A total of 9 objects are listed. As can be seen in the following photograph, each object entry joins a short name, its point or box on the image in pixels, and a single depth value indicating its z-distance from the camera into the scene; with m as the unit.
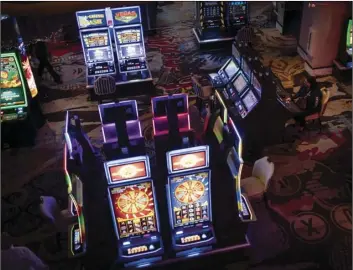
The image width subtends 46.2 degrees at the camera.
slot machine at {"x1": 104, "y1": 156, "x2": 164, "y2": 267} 4.57
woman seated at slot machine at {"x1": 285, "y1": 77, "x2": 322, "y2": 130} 7.71
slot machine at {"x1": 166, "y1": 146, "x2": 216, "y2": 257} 4.67
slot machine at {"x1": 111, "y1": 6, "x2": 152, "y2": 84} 9.58
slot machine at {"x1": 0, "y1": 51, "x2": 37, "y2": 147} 8.07
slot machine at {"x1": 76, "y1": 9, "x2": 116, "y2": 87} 9.50
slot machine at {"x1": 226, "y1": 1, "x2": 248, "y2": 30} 11.66
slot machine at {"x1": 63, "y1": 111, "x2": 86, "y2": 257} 4.79
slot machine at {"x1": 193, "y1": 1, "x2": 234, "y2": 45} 11.65
